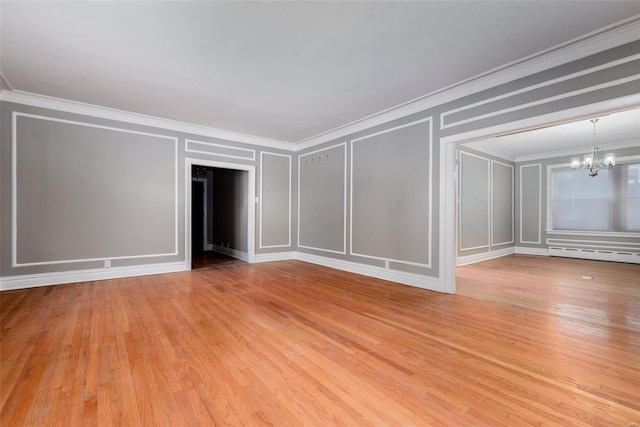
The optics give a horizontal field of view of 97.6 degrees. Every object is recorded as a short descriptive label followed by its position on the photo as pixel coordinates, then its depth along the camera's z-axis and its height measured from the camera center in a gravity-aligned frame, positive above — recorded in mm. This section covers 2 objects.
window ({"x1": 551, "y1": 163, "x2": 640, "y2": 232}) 6320 +318
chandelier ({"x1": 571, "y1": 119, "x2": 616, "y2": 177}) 5500 +1059
